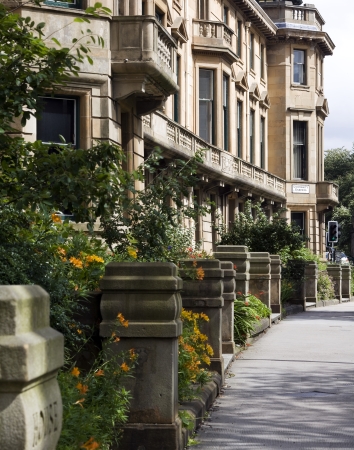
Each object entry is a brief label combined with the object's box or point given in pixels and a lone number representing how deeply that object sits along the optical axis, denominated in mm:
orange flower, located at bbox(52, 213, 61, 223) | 10461
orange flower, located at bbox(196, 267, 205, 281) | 11455
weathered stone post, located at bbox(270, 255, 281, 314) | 26156
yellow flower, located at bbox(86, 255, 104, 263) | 9242
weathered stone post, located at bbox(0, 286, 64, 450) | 3541
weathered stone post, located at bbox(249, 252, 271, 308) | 23141
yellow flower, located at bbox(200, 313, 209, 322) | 10938
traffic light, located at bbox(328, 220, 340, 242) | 43625
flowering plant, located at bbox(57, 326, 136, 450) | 6207
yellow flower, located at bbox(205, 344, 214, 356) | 10477
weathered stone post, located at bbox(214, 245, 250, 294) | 18625
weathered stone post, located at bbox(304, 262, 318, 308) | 34444
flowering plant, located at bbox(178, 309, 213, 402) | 9516
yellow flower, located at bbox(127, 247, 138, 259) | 11414
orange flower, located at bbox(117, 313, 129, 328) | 7586
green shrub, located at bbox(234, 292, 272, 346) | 17062
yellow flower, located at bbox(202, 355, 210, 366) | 10172
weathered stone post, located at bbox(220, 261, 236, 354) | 14039
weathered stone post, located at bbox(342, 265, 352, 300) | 43312
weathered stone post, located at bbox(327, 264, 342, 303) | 41719
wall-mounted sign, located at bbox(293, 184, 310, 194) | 54844
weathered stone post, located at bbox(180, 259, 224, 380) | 11680
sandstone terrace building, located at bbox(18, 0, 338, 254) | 21672
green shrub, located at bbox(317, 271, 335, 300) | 38156
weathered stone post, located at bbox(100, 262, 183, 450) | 7691
